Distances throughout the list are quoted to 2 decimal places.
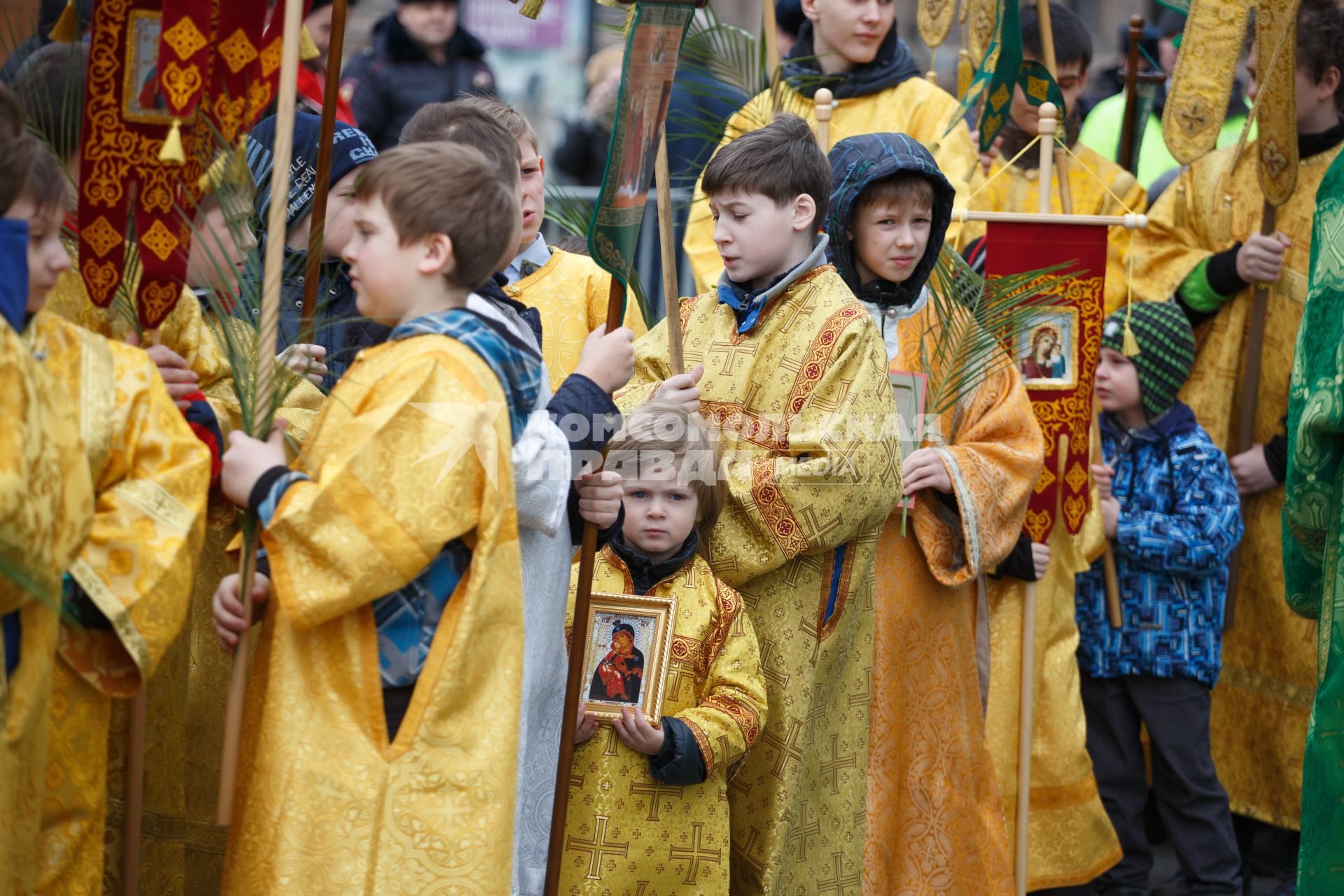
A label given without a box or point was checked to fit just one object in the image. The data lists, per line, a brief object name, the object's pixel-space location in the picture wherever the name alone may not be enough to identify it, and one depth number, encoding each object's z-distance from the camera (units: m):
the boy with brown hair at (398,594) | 5.45
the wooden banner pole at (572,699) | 6.37
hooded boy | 8.41
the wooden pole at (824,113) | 9.27
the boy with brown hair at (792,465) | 7.54
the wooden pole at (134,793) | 6.30
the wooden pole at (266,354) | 5.73
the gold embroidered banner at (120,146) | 6.18
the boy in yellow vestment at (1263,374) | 11.15
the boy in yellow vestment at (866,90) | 11.50
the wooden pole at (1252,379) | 11.29
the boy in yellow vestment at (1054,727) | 9.86
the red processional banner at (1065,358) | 9.50
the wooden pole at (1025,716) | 9.39
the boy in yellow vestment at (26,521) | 4.79
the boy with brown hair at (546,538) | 6.11
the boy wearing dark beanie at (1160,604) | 10.32
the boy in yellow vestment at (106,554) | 5.39
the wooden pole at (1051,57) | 10.36
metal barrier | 13.93
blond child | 7.04
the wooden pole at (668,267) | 6.70
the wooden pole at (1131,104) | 12.65
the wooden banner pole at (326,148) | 6.63
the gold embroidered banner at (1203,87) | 10.85
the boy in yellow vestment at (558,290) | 8.77
